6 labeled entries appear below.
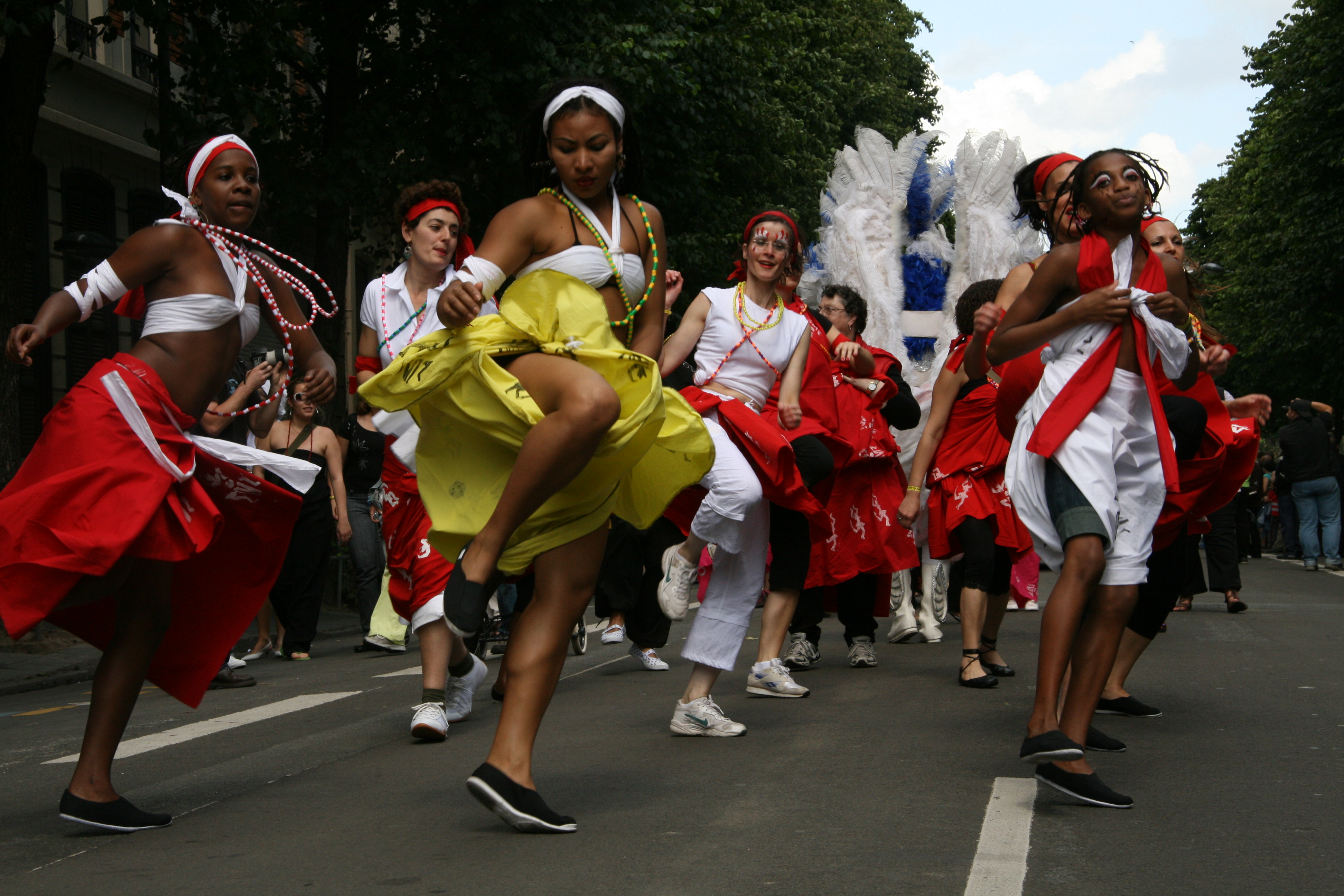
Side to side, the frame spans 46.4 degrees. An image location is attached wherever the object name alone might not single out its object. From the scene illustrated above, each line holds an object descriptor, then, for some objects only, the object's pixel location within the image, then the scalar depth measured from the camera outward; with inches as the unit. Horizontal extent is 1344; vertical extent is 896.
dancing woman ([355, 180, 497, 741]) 243.4
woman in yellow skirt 154.7
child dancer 177.6
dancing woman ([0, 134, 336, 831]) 158.9
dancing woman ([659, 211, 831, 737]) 231.0
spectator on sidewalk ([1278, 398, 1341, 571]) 790.5
